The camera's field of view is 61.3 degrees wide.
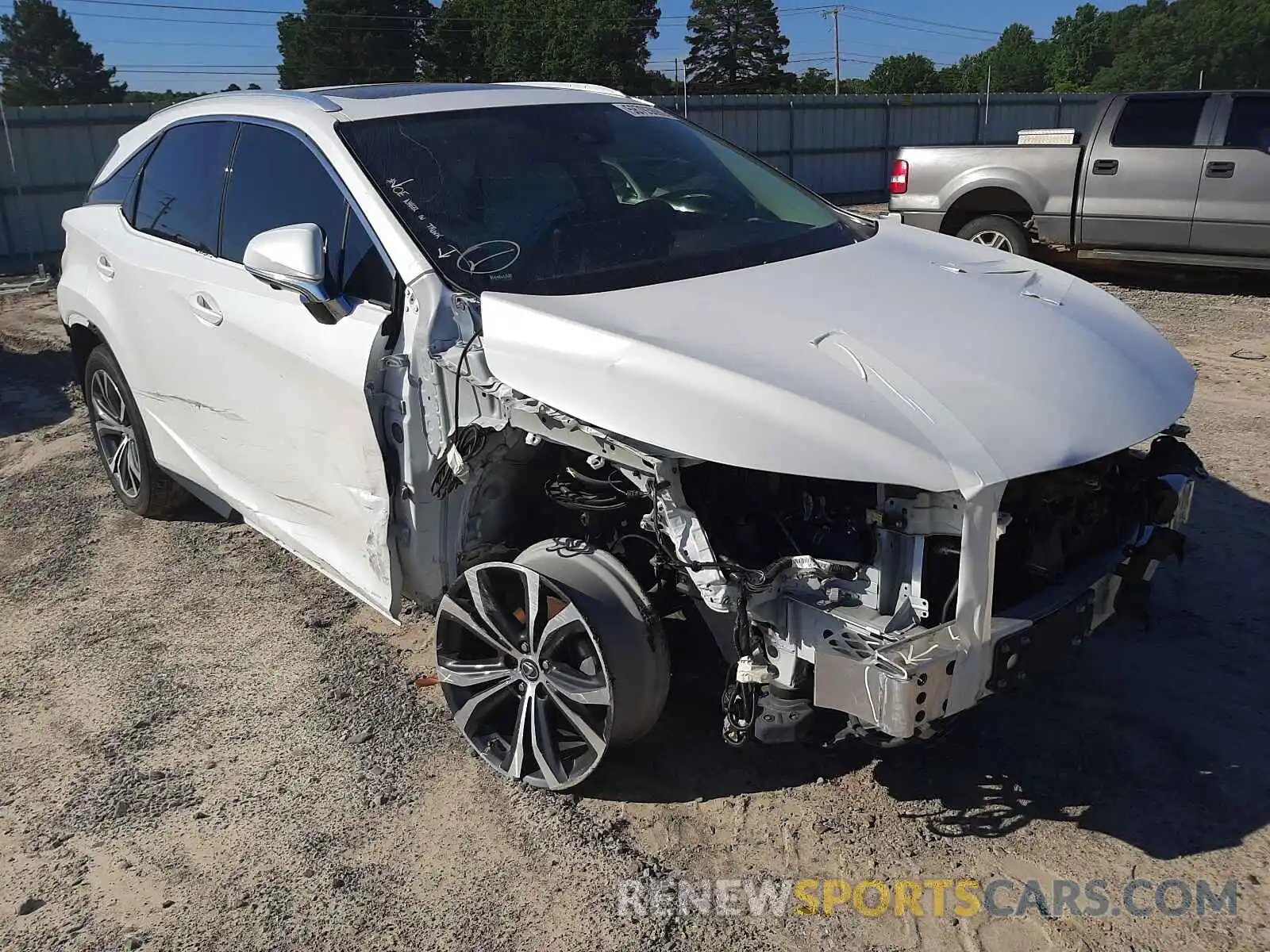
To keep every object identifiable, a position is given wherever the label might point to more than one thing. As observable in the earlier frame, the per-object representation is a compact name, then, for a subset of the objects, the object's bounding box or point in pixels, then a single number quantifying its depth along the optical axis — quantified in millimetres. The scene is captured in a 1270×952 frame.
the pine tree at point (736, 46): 69375
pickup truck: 9562
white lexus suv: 2562
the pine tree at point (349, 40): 54438
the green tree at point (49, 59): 61469
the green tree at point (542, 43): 53406
